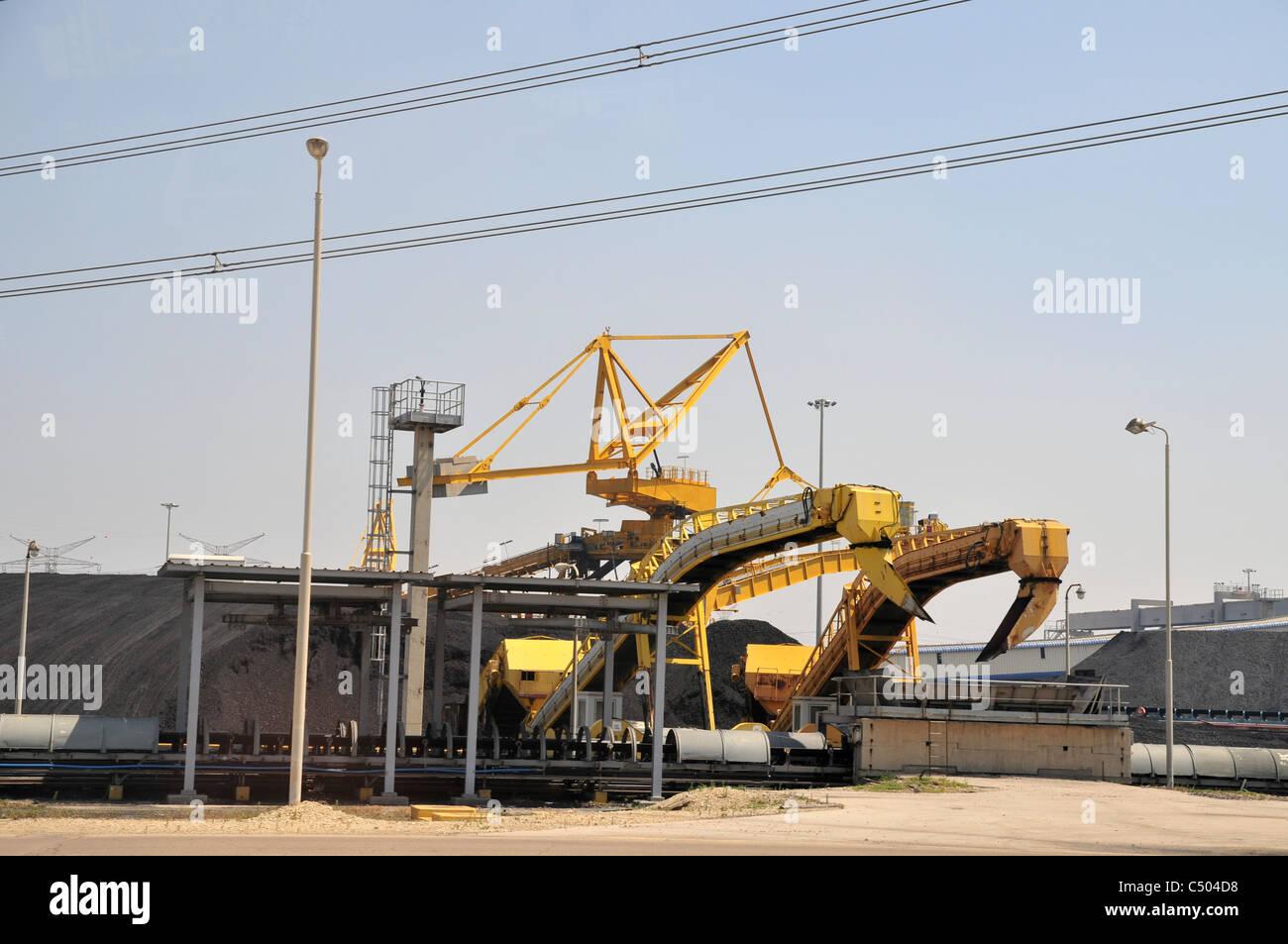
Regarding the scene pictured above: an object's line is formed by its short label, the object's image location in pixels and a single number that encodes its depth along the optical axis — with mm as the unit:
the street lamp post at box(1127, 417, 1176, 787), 34375
